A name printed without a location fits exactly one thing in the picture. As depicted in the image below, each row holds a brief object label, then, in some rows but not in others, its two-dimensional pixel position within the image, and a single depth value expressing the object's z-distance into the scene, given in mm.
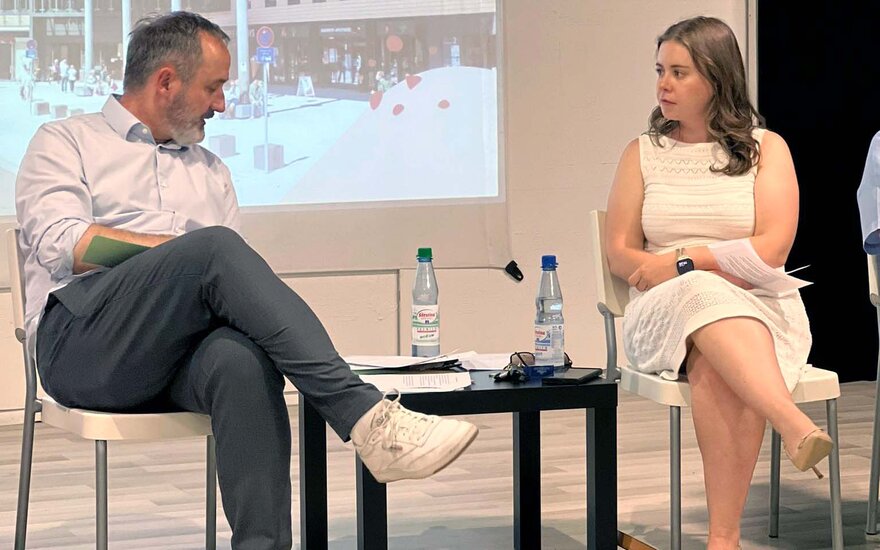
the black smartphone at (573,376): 4455
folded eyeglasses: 4538
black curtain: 9823
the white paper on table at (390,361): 4694
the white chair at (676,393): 4735
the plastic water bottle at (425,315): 4898
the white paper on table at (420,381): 4348
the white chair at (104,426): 4123
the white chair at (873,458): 5545
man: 4050
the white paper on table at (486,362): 4829
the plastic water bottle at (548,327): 4746
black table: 4327
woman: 4676
